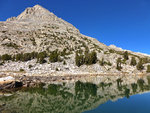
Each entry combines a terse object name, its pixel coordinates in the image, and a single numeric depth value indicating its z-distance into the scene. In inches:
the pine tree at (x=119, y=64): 3434.5
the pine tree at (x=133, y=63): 3604.3
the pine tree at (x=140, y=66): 3415.1
